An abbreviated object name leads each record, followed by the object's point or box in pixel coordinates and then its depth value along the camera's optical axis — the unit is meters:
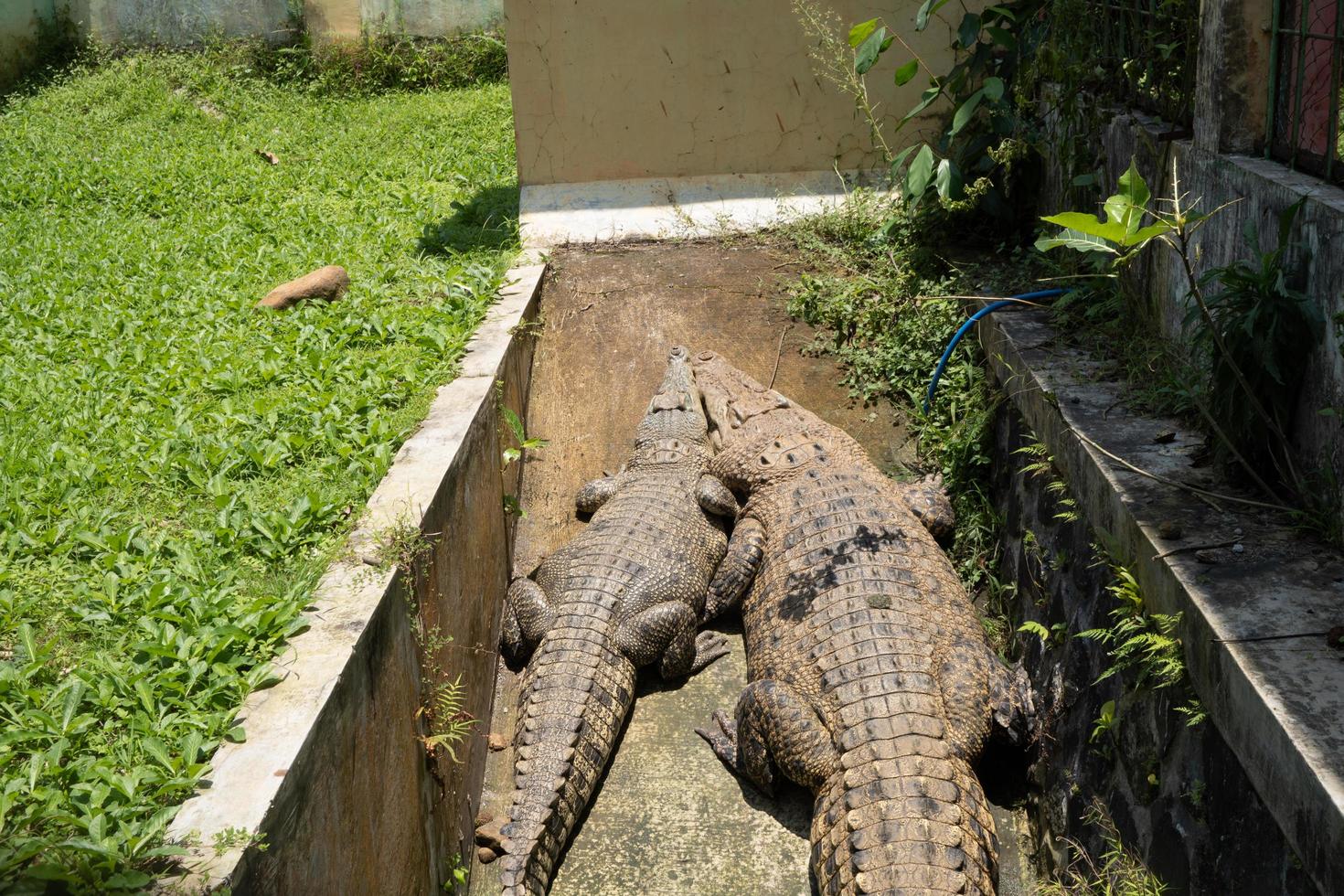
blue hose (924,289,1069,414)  5.51
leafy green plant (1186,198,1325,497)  3.35
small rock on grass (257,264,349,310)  5.97
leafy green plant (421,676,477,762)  3.96
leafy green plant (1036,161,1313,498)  3.33
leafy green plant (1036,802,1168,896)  3.18
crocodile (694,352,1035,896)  3.58
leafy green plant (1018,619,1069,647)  4.12
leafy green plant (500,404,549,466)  5.62
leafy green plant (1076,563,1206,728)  3.08
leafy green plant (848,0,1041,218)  6.32
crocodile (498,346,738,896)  4.11
